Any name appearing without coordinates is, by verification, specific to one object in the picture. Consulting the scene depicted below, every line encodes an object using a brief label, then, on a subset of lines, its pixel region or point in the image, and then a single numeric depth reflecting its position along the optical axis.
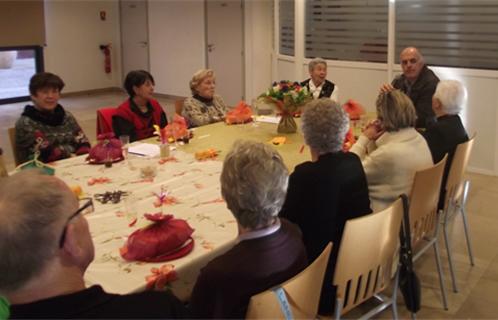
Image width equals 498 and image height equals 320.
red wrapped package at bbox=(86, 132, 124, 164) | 3.23
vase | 4.07
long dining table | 1.95
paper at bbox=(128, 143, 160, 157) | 3.42
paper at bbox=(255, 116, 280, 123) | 4.47
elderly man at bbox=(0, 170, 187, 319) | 1.23
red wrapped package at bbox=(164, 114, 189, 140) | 3.66
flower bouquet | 3.92
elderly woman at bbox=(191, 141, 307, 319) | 1.64
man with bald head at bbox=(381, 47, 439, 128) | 4.67
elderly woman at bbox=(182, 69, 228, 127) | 4.45
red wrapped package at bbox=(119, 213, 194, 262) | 2.01
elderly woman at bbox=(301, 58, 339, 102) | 5.16
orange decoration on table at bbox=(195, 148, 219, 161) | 3.34
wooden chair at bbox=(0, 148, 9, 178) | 2.68
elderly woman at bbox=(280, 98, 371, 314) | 2.40
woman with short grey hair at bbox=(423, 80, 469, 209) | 3.42
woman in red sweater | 4.07
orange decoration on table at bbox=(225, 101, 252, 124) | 4.35
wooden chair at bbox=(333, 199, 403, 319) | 2.08
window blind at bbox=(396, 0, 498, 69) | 5.46
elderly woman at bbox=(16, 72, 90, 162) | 3.55
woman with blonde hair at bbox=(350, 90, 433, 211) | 2.89
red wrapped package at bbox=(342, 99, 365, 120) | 4.20
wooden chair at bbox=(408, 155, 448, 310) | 2.65
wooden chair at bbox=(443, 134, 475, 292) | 3.12
